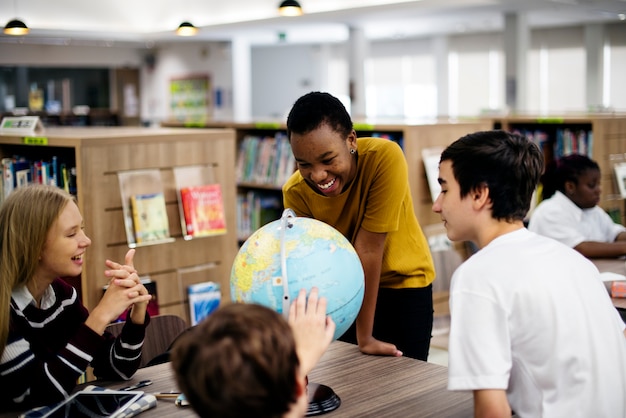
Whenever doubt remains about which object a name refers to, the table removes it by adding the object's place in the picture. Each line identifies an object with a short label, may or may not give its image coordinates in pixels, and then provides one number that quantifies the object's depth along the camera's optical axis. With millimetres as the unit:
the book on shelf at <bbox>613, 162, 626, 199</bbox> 6027
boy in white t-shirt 1754
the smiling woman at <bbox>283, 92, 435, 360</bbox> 2395
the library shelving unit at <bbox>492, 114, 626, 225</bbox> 6047
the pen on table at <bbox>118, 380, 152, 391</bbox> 2330
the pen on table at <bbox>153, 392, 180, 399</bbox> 2215
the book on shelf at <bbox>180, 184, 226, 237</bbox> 4340
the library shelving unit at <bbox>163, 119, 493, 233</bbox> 5406
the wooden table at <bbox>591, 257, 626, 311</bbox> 4191
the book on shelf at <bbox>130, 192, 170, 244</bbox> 4113
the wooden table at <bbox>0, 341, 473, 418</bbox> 2086
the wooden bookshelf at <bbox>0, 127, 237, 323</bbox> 3994
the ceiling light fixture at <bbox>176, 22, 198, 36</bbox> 10023
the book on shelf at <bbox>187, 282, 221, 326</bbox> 4418
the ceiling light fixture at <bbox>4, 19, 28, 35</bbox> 9828
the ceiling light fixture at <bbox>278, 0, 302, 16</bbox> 8984
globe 2002
